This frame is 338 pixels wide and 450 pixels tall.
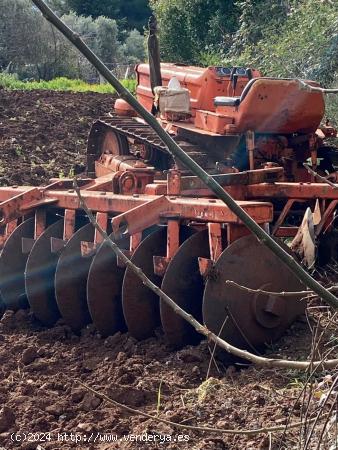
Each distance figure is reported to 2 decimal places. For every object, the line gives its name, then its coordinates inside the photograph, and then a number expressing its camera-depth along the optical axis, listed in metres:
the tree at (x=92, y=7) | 48.94
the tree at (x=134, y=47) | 44.03
